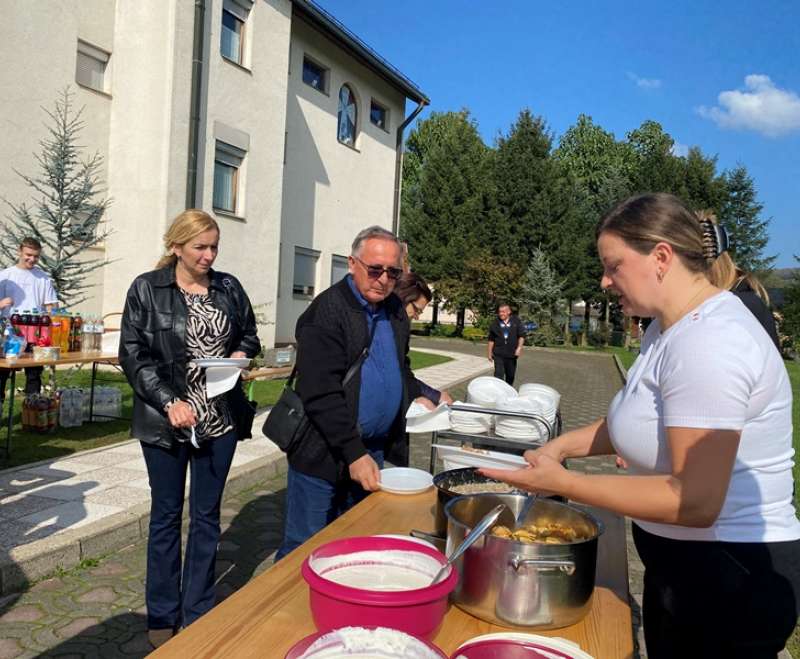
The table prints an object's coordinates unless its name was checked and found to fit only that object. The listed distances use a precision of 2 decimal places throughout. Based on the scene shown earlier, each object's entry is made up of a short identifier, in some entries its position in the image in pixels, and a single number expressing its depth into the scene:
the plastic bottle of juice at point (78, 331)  6.74
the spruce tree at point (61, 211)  11.16
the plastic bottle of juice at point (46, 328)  6.26
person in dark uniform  12.46
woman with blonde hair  3.13
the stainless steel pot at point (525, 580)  1.50
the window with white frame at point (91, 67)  12.60
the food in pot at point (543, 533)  1.76
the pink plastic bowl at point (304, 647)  1.15
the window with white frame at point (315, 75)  17.77
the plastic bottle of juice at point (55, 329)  6.38
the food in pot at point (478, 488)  2.16
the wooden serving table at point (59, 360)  5.53
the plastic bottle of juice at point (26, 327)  6.18
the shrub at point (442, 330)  40.07
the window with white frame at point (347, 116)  19.41
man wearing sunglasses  2.64
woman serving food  1.40
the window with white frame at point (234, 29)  13.88
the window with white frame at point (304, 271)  18.03
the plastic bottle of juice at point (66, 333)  6.54
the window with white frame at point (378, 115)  21.14
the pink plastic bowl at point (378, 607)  1.32
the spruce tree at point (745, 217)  41.97
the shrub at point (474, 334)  36.84
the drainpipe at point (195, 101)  12.79
